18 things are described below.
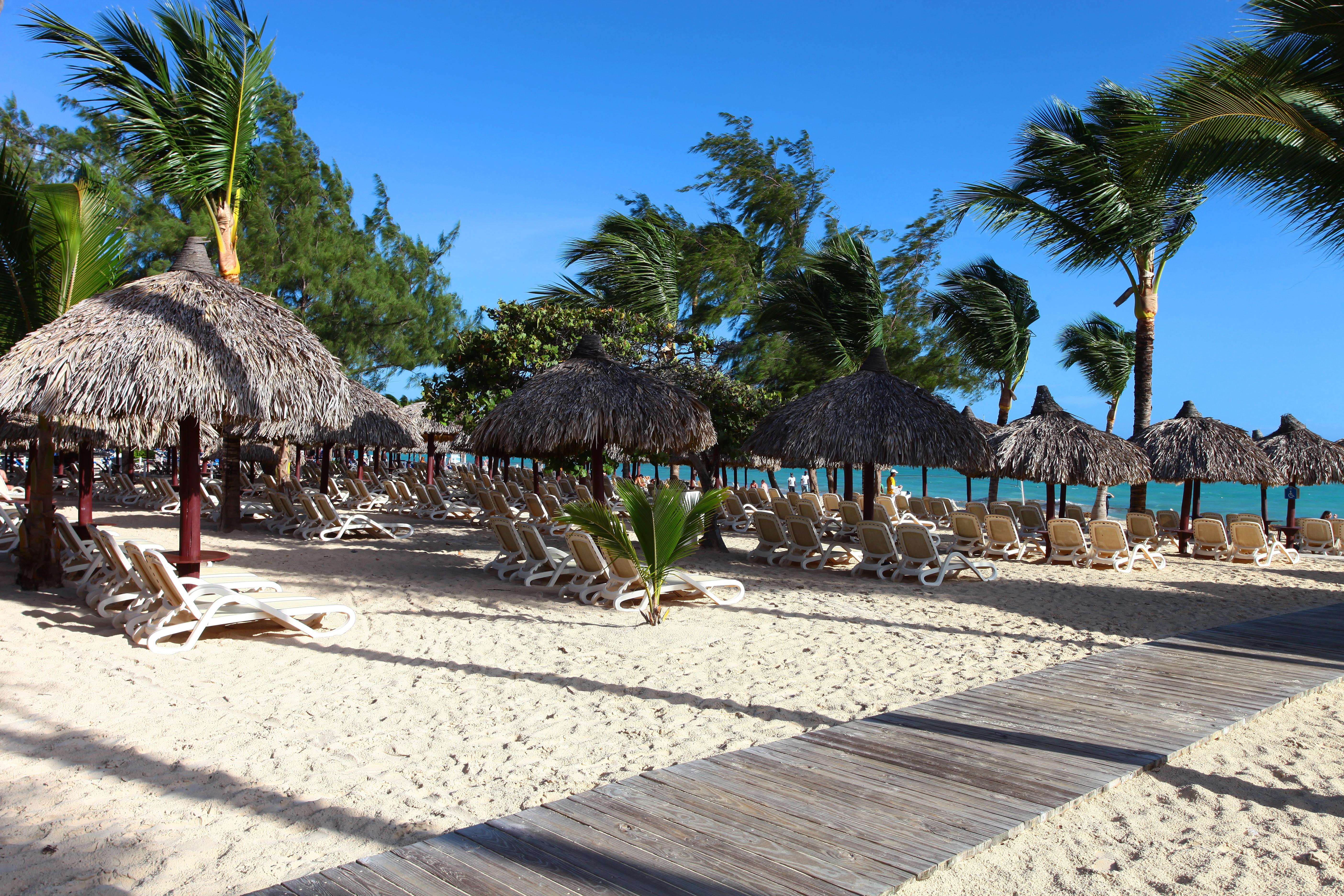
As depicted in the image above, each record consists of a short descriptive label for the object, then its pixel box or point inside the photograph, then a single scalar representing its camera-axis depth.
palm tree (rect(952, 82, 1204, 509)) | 13.73
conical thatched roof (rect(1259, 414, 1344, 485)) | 17.34
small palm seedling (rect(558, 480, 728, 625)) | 6.93
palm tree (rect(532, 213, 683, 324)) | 16.64
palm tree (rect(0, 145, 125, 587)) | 7.70
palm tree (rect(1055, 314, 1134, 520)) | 25.45
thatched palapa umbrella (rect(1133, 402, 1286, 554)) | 14.70
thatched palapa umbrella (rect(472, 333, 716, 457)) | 10.10
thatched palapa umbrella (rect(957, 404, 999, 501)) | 13.47
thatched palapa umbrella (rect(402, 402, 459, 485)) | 21.89
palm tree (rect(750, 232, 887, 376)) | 16.97
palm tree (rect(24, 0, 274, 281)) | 9.79
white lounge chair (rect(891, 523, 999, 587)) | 9.68
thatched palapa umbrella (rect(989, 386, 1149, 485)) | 13.54
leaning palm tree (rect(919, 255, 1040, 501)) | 18.84
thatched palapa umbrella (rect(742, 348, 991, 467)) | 11.05
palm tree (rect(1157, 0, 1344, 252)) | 6.95
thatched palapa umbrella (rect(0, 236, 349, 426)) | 6.41
